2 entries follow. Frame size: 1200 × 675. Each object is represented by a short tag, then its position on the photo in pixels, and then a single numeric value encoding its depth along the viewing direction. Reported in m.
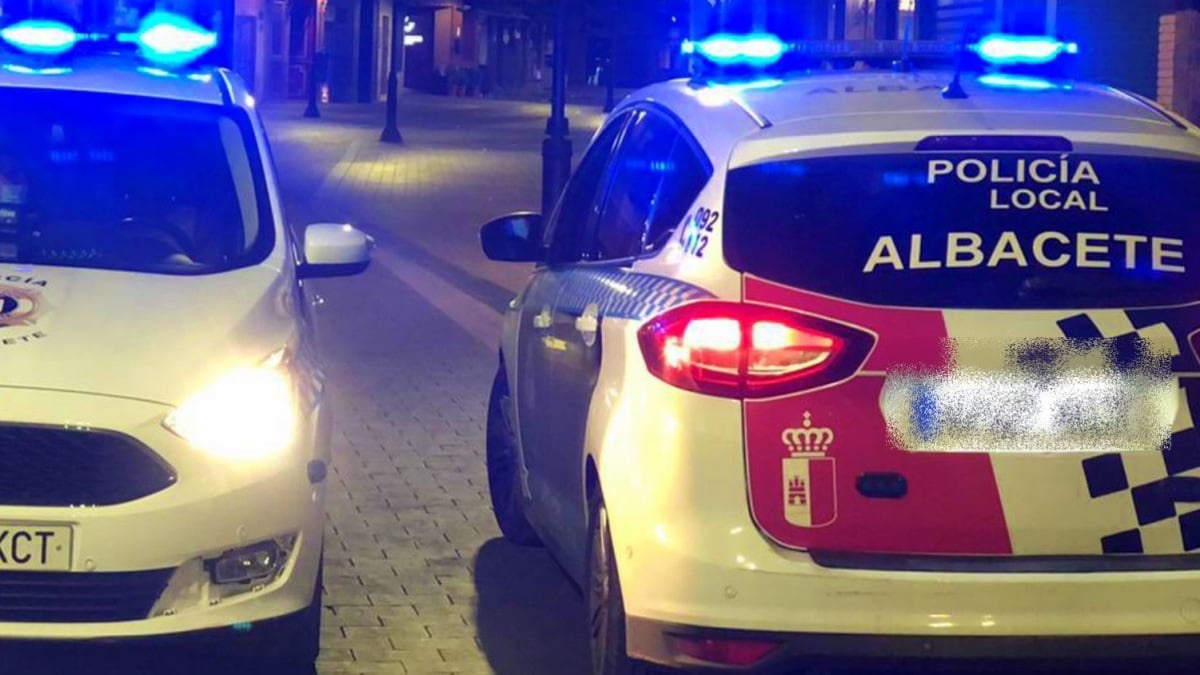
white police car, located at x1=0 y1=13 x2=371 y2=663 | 4.98
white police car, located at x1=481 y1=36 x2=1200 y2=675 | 4.34
